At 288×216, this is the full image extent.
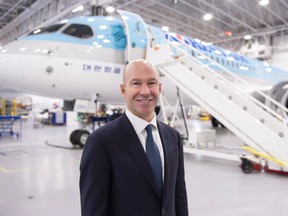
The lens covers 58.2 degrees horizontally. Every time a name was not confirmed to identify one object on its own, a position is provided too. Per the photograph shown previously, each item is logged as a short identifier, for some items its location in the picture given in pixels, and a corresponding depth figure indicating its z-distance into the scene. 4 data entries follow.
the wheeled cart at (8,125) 9.55
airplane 5.32
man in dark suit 1.22
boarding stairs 4.40
